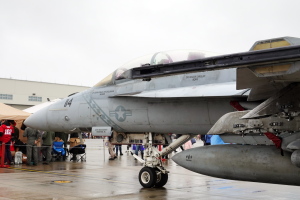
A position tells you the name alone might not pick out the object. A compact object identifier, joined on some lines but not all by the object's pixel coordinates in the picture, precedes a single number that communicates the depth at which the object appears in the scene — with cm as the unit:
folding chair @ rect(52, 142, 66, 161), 1776
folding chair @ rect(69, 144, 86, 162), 1831
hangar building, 5117
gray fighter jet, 525
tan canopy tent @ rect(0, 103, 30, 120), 1733
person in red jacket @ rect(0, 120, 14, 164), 1498
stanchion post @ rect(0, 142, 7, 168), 1493
